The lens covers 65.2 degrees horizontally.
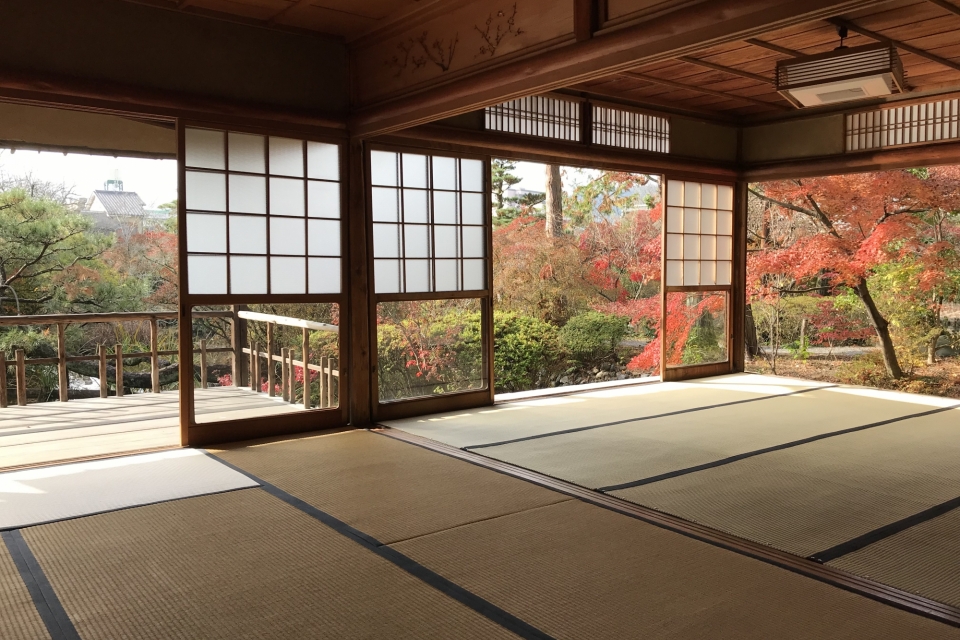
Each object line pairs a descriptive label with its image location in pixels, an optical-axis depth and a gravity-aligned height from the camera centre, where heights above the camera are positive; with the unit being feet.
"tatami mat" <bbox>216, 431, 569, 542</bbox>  10.26 -3.02
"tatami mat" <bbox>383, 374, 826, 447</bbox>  15.89 -2.89
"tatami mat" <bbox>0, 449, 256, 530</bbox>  10.69 -3.02
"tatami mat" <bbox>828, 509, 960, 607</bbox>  8.02 -3.15
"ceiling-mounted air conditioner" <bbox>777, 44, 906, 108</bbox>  13.57 +4.02
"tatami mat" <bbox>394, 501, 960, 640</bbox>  7.07 -3.15
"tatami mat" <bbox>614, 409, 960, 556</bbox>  9.88 -3.06
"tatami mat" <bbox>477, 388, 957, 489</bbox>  12.93 -2.96
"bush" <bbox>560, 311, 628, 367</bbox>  33.50 -2.03
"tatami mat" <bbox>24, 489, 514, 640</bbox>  7.11 -3.12
